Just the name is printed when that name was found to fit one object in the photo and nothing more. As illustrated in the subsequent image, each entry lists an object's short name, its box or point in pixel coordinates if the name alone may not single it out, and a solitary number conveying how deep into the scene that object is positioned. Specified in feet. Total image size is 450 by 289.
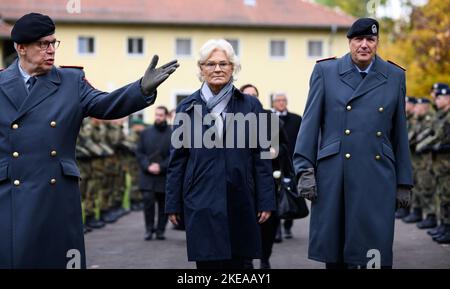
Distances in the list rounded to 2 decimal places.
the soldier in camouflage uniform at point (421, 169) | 45.62
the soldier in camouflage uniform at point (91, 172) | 46.37
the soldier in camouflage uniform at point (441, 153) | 39.91
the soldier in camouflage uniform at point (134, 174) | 62.61
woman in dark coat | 20.08
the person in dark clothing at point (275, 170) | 30.35
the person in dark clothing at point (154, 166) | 43.34
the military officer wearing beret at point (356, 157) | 20.29
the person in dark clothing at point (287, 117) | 38.27
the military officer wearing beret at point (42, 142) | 16.39
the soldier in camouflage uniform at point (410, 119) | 51.90
